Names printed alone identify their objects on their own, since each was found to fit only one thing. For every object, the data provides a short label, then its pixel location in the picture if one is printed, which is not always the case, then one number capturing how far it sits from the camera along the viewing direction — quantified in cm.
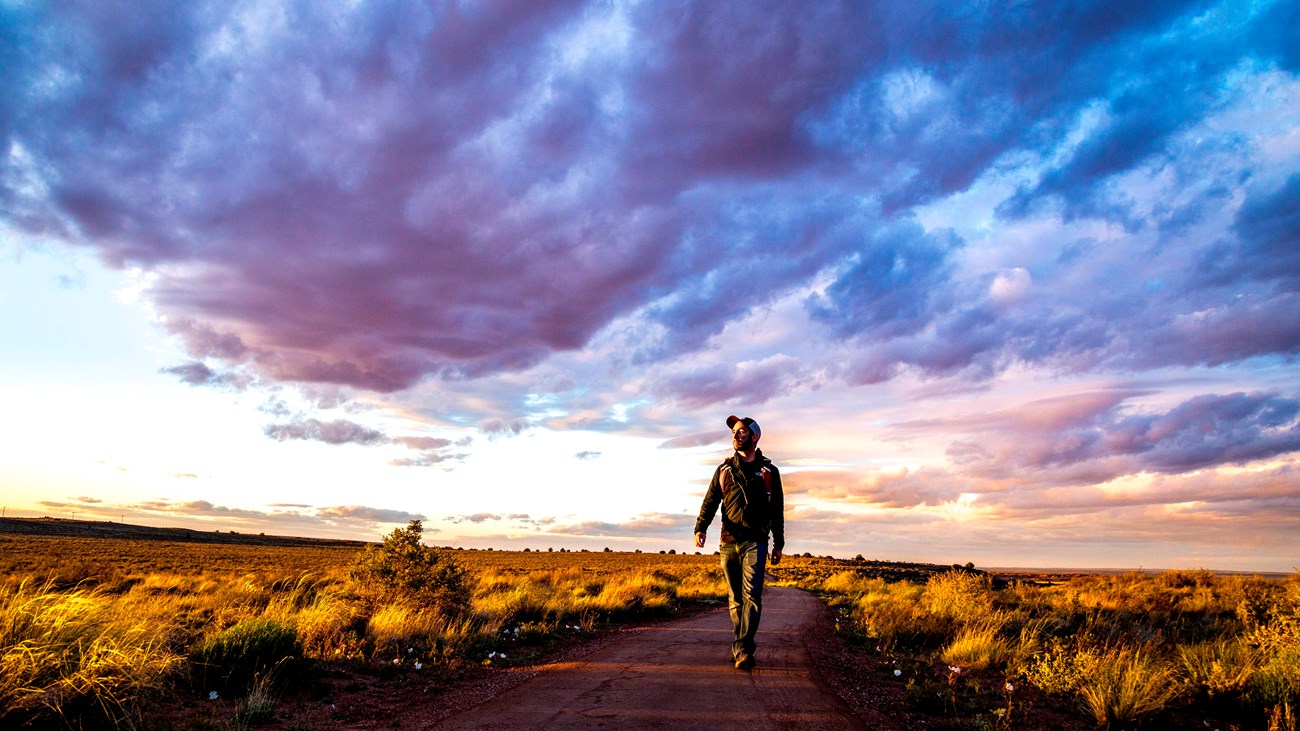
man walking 848
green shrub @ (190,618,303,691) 731
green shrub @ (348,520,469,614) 1277
